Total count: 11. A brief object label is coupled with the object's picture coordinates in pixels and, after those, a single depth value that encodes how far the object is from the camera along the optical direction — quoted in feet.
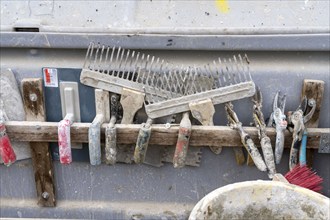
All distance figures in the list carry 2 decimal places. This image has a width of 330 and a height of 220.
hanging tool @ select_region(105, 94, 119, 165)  5.45
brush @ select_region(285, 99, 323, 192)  5.40
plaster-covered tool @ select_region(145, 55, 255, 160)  5.42
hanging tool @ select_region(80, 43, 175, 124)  5.47
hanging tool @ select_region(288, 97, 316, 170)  5.32
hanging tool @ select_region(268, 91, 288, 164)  5.33
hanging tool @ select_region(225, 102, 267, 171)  5.21
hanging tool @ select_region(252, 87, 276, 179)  5.25
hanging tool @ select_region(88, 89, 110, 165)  5.47
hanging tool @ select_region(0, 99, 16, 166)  5.59
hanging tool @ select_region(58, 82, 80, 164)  5.52
